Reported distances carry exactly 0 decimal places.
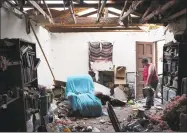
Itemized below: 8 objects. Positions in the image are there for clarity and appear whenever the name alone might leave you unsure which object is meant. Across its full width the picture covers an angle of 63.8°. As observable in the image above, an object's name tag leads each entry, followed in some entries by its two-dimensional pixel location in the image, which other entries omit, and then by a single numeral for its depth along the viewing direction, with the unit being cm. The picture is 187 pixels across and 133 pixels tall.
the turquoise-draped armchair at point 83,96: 297
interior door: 413
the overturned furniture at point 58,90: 368
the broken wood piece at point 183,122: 155
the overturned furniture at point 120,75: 449
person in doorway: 332
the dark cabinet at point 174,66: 257
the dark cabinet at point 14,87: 169
